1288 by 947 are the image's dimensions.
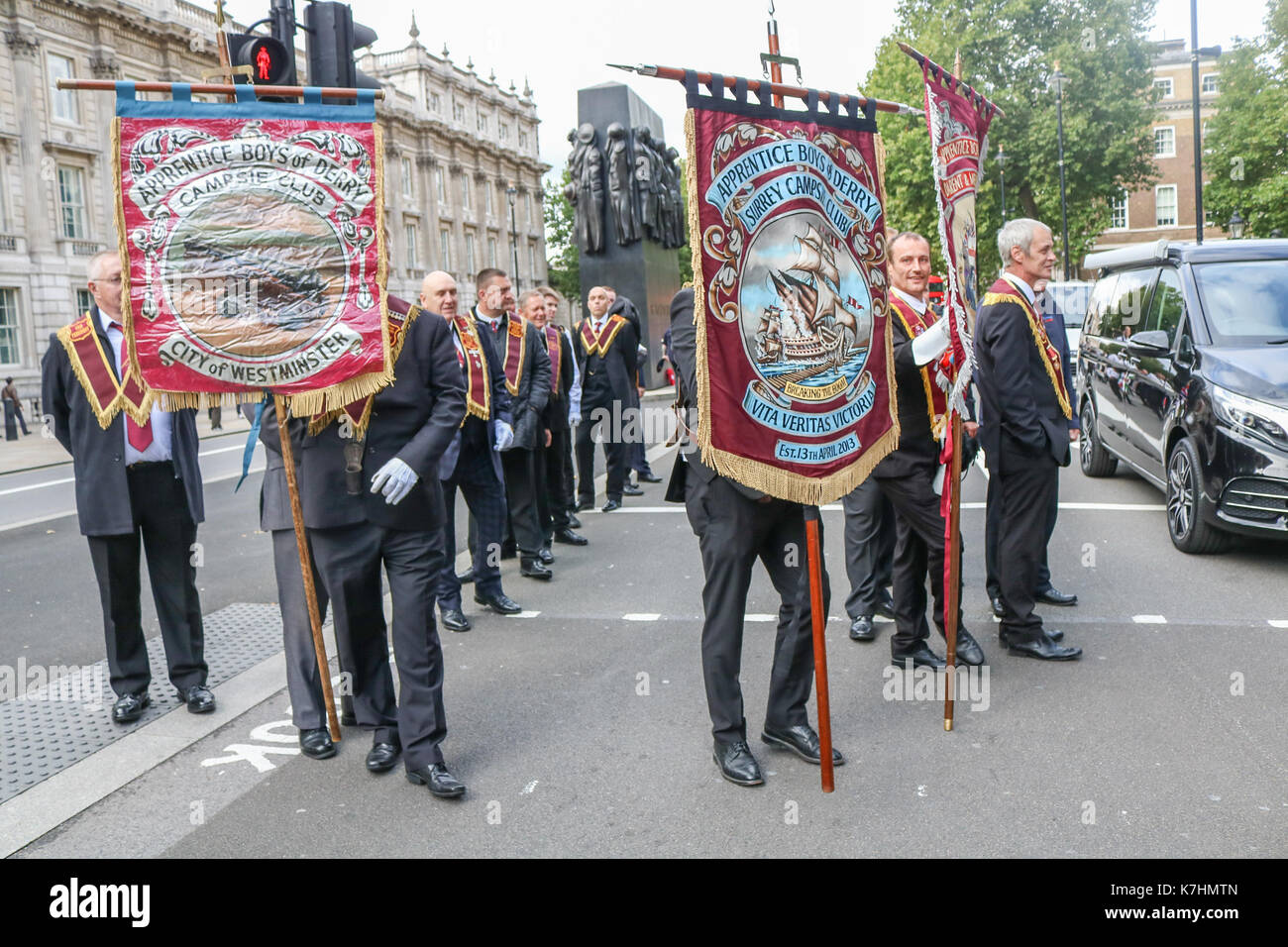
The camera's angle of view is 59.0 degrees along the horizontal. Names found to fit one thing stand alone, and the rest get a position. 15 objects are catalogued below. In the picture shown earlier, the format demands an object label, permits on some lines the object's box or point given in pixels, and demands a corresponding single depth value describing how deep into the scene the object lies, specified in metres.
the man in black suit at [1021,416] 5.45
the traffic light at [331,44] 6.36
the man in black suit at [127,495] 4.84
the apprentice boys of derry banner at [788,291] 3.90
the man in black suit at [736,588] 4.11
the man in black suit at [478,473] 6.48
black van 6.90
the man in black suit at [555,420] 8.77
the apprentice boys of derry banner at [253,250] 4.04
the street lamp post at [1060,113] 33.19
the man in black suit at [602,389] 10.66
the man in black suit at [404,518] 4.11
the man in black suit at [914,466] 5.27
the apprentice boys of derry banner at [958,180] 4.75
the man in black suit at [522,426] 7.69
